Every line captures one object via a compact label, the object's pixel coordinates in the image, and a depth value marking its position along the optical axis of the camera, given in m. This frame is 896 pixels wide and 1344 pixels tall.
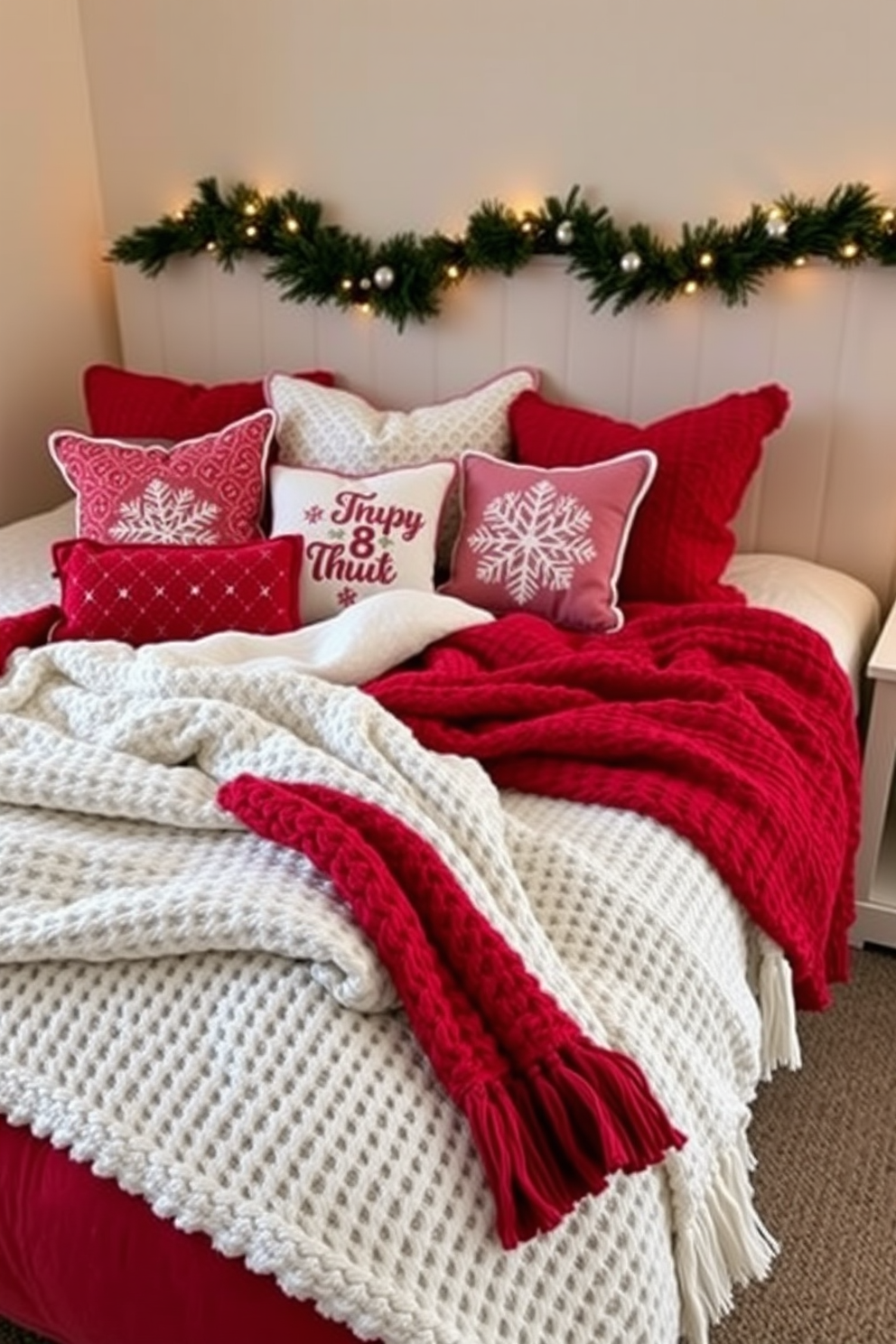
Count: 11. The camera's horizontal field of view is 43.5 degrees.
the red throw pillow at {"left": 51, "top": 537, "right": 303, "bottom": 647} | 1.67
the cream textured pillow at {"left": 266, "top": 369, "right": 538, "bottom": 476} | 2.04
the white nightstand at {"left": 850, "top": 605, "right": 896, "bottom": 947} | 1.78
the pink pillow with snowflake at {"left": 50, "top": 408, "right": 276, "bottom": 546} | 1.91
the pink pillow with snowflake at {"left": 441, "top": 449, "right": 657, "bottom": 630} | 1.79
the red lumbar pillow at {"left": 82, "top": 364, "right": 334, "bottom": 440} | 2.21
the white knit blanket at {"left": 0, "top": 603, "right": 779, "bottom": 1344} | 0.85
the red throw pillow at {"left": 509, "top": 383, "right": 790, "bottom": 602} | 1.89
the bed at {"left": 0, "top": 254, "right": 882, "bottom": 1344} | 0.85
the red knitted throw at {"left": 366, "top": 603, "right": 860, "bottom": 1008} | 1.31
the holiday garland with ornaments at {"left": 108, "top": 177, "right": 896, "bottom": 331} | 1.93
